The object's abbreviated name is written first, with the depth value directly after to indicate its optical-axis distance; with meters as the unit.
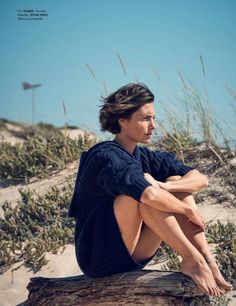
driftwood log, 3.97
